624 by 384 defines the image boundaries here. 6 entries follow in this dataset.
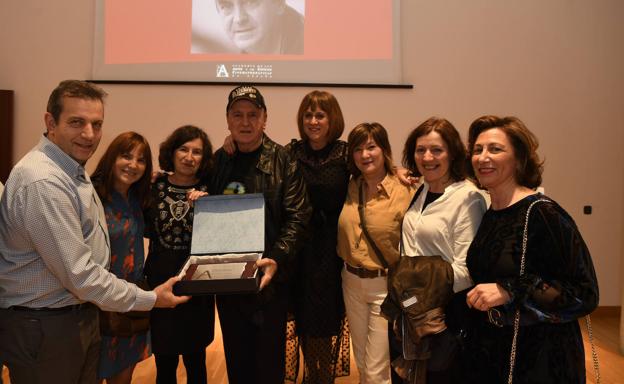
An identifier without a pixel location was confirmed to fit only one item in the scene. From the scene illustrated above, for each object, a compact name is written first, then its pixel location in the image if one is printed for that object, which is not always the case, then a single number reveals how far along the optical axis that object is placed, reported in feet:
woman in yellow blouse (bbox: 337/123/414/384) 7.47
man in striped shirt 4.69
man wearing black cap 6.65
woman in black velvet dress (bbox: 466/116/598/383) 4.61
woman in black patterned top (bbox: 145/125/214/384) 6.97
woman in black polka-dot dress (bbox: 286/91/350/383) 8.23
